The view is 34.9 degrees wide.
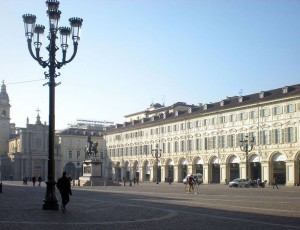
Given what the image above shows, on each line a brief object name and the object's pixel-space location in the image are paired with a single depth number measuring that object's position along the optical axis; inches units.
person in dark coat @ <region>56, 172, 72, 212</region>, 796.6
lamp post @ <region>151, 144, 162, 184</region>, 3715.1
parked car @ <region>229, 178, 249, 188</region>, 2463.6
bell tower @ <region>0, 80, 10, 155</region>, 5137.8
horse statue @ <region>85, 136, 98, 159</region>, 2513.8
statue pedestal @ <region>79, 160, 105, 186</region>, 2438.5
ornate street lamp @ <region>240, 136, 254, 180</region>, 2769.4
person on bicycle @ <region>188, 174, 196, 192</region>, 1644.9
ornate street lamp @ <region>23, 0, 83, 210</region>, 797.2
